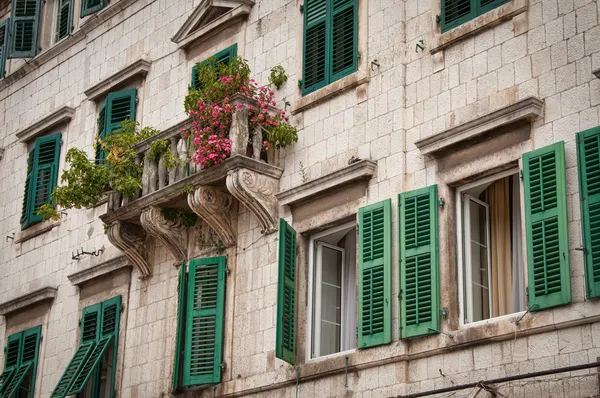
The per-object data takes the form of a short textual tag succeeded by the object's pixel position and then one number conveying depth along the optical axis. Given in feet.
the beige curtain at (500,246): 50.26
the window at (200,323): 60.13
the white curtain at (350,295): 56.49
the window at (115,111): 74.13
